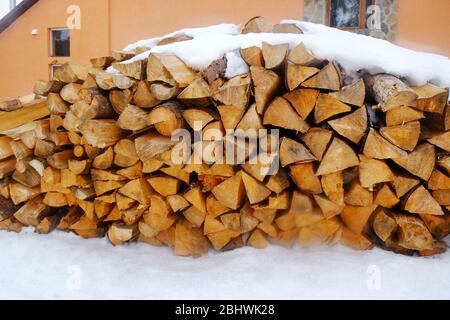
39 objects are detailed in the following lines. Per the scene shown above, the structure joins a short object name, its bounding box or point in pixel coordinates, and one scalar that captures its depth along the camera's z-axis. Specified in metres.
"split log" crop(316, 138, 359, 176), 1.68
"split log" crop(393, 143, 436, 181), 1.70
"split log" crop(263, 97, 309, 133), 1.71
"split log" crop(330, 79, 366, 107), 1.67
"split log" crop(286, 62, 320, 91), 1.66
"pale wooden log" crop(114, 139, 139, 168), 1.96
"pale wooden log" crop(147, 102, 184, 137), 1.80
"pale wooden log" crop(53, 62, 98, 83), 2.14
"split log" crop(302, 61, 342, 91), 1.66
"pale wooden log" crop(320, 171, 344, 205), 1.73
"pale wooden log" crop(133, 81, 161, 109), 1.88
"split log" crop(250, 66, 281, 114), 1.72
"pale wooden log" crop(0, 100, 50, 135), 2.33
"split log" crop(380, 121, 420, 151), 1.65
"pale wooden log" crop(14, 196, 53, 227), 2.34
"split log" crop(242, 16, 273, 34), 2.28
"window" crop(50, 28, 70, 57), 6.99
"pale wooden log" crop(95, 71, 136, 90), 1.92
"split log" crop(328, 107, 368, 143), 1.68
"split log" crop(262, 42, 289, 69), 1.73
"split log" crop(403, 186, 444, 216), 1.76
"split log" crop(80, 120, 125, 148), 1.95
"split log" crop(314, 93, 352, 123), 1.67
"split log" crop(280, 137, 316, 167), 1.72
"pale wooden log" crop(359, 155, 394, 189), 1.69
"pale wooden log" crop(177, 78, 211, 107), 1.78
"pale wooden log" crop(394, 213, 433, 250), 1.80
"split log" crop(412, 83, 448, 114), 1.65
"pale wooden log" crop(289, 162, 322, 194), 1.76
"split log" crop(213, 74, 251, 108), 1.71
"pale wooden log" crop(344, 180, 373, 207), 1.76
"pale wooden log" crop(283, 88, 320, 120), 1.71
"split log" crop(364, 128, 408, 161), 1.66
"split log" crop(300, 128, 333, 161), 1.71
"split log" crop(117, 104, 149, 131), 1.89
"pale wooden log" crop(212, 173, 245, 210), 1.84
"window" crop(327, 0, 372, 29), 4.93
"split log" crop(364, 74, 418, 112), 1.62
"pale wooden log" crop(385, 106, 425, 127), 1.66
